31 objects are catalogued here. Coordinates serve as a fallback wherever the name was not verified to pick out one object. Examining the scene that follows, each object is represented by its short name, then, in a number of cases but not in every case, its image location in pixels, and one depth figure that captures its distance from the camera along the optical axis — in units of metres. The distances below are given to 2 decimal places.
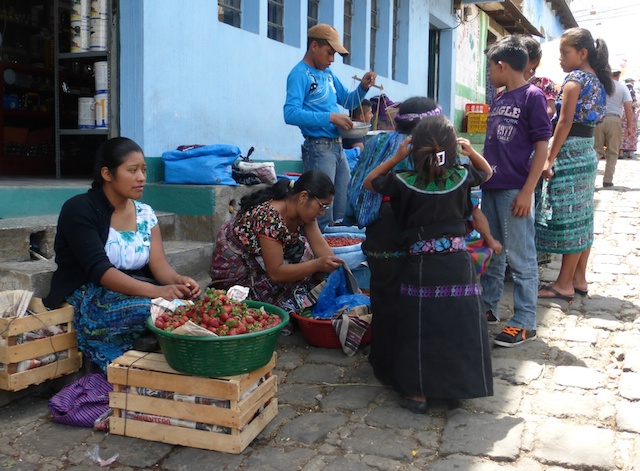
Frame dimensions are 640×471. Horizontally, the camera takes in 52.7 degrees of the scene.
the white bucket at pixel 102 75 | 5.37
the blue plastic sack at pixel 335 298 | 4.21
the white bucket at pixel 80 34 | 5.38
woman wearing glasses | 4.08
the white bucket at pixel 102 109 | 5.38
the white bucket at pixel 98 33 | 5.32
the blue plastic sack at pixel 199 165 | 5.44
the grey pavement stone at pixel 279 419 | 3.05
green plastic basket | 2.76
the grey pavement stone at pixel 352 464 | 2.71
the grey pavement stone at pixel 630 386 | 3.44
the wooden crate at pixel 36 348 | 3.16
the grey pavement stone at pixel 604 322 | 4.66
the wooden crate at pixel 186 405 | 2.81
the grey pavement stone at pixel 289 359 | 3.90
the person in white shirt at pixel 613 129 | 10.75
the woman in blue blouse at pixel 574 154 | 4.79
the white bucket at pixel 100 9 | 5.29
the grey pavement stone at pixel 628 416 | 3.06
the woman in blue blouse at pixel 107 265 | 3.28
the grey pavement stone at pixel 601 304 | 5.12
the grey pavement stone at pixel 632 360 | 3.81
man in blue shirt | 5.16
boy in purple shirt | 4.07
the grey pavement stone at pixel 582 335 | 4.37
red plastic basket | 4.08
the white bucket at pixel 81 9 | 5.34
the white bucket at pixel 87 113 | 5.49
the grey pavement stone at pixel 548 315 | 4.76
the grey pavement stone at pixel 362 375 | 3.68
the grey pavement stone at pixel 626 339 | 4.25
